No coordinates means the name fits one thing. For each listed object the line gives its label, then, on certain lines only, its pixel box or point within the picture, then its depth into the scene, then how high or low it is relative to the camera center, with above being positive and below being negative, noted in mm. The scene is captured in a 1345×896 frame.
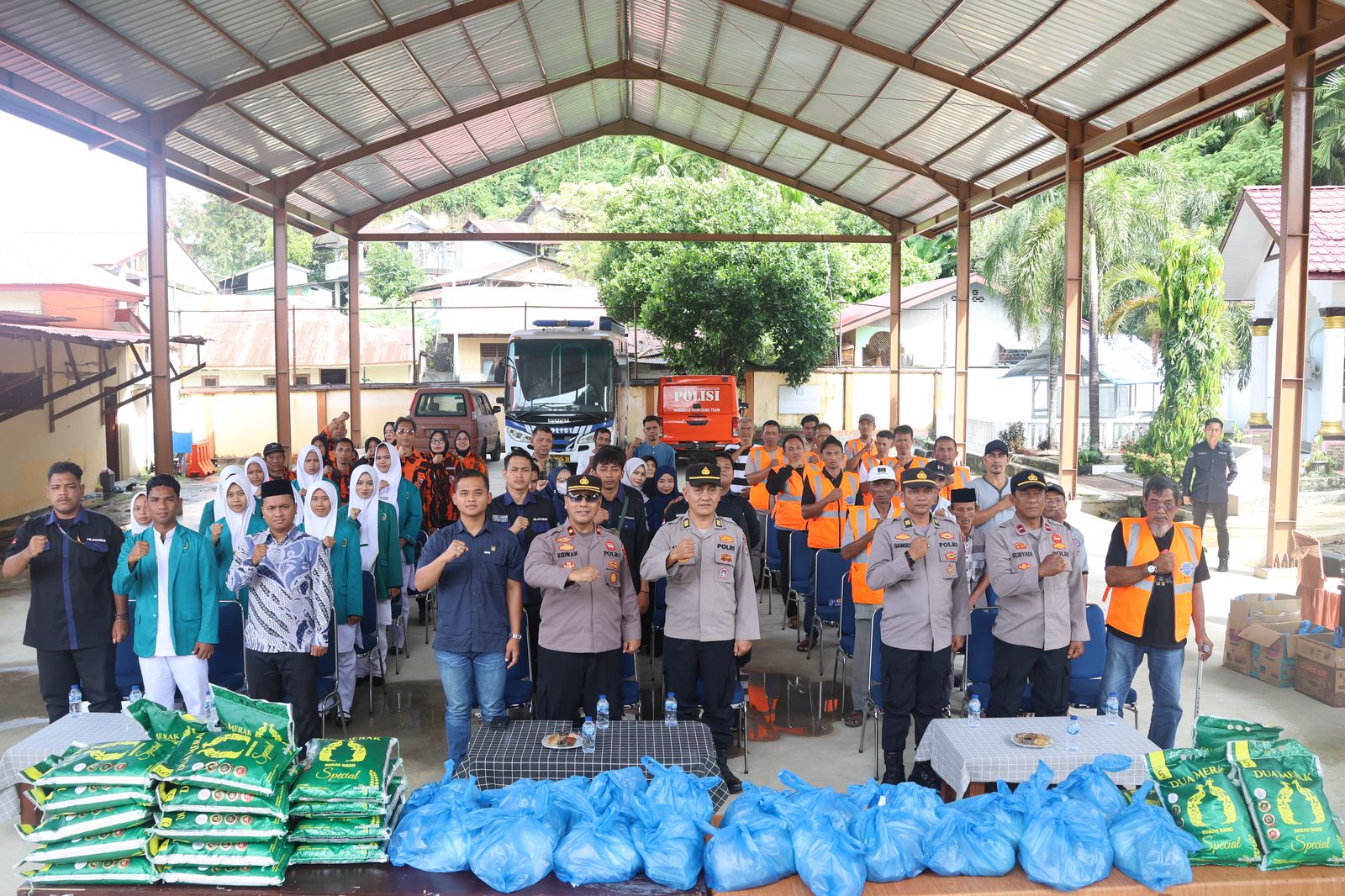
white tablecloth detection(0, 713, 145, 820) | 3887 -1401
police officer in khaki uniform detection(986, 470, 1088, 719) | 4895 -1061
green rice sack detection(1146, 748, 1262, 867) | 2850 -1233
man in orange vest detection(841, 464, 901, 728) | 5891 -1198
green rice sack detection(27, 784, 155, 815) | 2697 -1125
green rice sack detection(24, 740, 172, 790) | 2711 -1054
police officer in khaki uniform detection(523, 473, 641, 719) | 4691 -1051
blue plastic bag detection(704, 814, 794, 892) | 2633 -1261
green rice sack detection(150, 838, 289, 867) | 2705 -1289
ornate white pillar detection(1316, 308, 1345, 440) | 17234 +566
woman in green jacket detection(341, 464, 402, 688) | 6945 -981
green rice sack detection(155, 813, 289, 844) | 2703 -1211
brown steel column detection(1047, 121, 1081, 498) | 13211 +1211
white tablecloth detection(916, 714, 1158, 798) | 3729 -1410
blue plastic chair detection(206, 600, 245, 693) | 5410 -1435
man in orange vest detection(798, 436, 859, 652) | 7691 -833
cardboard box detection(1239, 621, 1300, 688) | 7023 -1866
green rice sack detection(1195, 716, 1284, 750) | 3236 -1133
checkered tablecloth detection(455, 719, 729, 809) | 3496 -1328
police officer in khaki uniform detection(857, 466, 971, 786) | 4859 -1071
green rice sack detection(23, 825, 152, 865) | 2707 -1270
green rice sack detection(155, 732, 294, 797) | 2705 -1051
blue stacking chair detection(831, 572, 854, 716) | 6316 -1474
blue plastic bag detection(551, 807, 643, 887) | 2650 -1273
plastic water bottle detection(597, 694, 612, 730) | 3668 -1224
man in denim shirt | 4676 -1027
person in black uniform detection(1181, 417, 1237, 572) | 10164 -813
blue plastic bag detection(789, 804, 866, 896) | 2582 -1255
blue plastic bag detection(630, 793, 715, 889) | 2646 -1250
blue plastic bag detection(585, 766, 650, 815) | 2861 -1178
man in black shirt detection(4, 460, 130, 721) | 4965 -1044
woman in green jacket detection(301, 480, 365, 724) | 5898 -1039
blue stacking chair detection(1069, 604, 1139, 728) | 5430 -1551
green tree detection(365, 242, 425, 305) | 42625 +5732
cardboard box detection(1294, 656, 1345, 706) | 6594 -1984
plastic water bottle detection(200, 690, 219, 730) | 3209 -1107
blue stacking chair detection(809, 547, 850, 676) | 7023 -1298
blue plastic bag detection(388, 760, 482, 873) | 2766 -1272
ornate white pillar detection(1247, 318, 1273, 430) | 20516 +440
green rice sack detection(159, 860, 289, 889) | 2715 -1354
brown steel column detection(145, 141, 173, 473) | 11477 +1217
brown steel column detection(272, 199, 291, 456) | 16344 +1389
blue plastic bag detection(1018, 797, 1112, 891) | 2682 -1277
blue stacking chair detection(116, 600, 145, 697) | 5359 -1485
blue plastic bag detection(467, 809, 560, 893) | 2652 -1267
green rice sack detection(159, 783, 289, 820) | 2701 -1140
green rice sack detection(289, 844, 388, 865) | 2809 -1337
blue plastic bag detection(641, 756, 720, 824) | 2809 -1179
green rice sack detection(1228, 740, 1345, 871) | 2842 -1227
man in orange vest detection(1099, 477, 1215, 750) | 5031 -1054
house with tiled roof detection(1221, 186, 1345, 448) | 16516 +2136
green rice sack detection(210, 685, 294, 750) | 3016 -999
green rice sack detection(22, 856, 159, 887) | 2709 -1348
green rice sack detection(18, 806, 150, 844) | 2693 -1197
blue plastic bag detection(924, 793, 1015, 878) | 2730 -1294
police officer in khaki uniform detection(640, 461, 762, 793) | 4828 -1021
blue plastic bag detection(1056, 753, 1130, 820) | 2908 -1204
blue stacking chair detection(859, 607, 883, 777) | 5301 -1603
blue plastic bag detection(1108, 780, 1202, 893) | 2703 -1283
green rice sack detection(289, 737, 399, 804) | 2801 -1111
